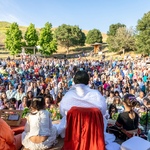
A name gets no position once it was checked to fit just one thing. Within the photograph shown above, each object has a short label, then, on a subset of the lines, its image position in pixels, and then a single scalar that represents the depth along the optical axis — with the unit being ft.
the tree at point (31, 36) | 96.21
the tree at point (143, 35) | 77.77
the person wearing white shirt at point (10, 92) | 19.04
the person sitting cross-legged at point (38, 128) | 7.01
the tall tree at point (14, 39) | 91.89
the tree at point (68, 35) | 105.05
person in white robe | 6.87
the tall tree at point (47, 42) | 94.01
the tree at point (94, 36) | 118.64
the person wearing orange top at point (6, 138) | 6.66
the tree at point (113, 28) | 116.11
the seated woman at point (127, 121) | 8.22
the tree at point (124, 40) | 88.12
